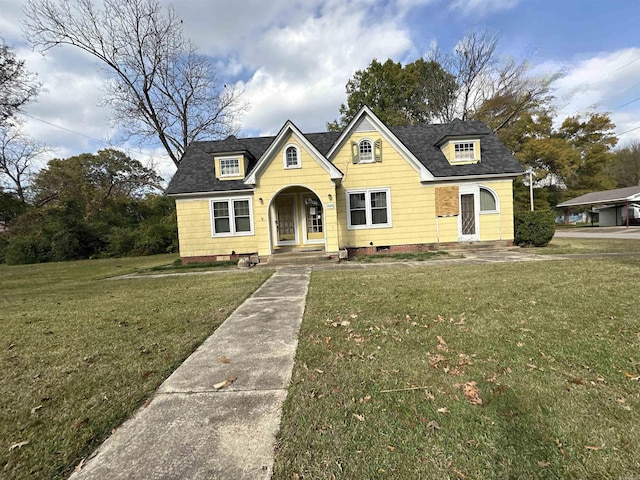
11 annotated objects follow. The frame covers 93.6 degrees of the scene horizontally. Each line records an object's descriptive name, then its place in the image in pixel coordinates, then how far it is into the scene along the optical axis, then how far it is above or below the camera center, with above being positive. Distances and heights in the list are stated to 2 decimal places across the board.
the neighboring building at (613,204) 28.27 +1.13
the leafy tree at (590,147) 34.04 +7.72
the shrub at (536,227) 13.18 -0.41
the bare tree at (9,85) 17.88 +9.60
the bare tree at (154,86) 20.28 +11.29
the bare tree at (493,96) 26.50 +11.35
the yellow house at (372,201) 13.66 +1.23
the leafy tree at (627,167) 43.03 +6.81
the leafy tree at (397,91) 30.12 +13.91
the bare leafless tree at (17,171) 26.00 +6.66
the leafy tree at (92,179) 25.61 +6.91
